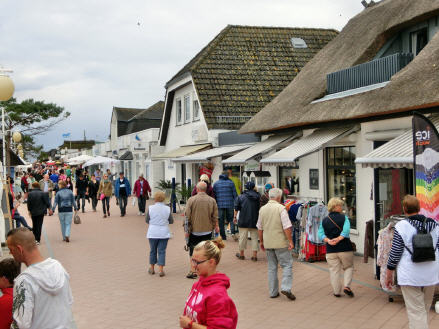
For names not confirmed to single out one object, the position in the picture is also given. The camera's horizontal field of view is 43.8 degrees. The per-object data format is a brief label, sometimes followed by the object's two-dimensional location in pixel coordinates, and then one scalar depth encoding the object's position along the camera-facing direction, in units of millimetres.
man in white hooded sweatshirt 3533
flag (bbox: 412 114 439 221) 6961
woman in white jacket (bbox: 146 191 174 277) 9805
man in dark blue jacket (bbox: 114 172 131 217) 20922
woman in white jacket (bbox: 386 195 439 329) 5520
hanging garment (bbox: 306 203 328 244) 10656
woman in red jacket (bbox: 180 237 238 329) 3287
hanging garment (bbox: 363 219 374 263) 8664
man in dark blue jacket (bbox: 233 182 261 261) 11273
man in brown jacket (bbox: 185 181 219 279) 9695
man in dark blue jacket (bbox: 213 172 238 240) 13531
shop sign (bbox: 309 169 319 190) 13469
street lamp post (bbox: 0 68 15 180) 9875
